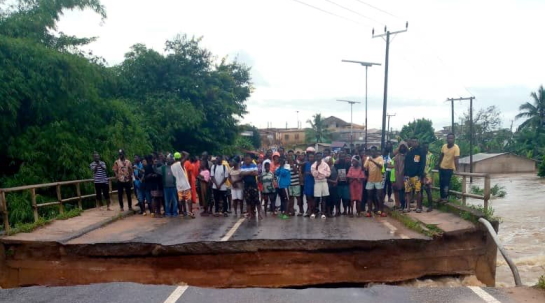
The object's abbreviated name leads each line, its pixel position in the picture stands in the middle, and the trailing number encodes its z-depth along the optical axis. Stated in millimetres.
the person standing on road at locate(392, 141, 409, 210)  9677
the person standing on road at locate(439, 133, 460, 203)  9234
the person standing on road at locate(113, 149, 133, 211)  10500
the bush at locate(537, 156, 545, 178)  37628
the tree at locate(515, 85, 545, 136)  50406
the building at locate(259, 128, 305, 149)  76062
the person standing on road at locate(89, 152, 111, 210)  10492
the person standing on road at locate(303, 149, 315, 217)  9750
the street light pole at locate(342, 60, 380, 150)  21281
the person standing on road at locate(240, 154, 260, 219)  9709
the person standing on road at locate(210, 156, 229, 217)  10164
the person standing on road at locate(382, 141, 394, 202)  10359
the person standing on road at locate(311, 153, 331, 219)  9523
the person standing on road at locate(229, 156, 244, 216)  9945
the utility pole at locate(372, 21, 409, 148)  19250
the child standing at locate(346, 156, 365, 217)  9742
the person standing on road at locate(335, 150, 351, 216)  9852
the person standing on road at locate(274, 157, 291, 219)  9938
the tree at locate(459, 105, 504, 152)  57438
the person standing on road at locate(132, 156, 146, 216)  10555
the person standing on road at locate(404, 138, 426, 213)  9266
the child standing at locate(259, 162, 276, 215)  10039
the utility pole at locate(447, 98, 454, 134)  33212
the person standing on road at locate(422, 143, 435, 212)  9468
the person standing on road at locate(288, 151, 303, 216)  9977
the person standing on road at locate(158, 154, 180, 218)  10086
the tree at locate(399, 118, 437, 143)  43469
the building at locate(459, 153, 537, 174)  42228
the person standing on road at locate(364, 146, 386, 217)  9680
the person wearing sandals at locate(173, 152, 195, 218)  9977
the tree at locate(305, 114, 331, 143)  63875
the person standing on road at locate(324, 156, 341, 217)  9750
